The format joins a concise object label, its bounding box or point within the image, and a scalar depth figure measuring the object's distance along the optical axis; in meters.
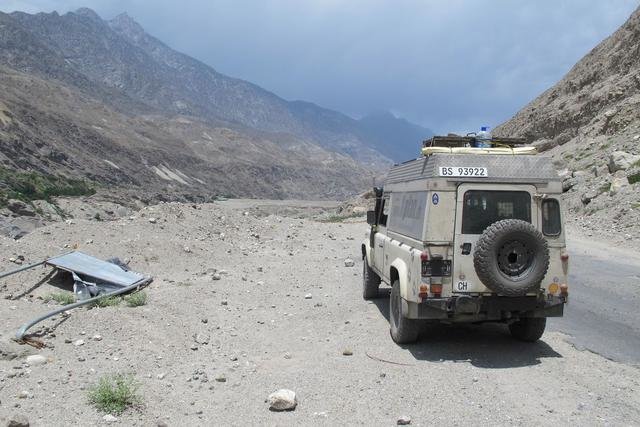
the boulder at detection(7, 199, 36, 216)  37.00
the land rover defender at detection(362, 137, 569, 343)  6.86
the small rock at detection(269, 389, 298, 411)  5.90
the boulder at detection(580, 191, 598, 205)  24.22
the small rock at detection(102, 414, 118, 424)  5.49
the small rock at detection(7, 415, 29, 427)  5.20
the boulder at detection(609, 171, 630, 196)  22.98
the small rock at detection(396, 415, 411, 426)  5.47
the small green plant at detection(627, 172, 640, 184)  22.64
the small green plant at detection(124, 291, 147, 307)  9.87
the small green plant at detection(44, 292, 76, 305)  10.05
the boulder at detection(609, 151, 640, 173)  24.61
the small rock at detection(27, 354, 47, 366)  6.81
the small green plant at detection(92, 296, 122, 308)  9.69
